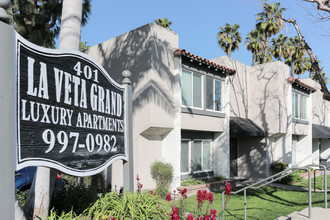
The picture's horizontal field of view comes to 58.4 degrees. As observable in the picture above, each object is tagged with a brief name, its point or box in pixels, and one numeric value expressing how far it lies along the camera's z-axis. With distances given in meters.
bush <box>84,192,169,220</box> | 4.69
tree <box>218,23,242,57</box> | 32.84
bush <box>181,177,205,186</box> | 12.89
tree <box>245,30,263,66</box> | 32.19
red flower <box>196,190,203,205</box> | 4.52
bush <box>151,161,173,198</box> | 11.62
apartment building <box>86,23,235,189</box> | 11.76
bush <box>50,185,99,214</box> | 5.75
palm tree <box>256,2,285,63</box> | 29.38
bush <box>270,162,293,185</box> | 17.49
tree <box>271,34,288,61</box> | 33.84
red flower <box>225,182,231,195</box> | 4.78
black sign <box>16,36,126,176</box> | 3.05
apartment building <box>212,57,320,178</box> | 17.70
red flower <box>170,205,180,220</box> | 3.40
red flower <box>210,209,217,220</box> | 3.84
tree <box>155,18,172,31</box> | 30.82
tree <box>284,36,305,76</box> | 34.17
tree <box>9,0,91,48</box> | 14.11
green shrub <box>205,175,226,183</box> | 14.28
